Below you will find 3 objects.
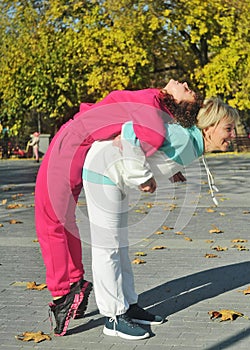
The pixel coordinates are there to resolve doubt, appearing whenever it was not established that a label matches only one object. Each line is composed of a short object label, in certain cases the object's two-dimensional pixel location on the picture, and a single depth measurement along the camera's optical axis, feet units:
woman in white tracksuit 22.22
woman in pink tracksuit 22.02
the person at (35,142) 155.33
